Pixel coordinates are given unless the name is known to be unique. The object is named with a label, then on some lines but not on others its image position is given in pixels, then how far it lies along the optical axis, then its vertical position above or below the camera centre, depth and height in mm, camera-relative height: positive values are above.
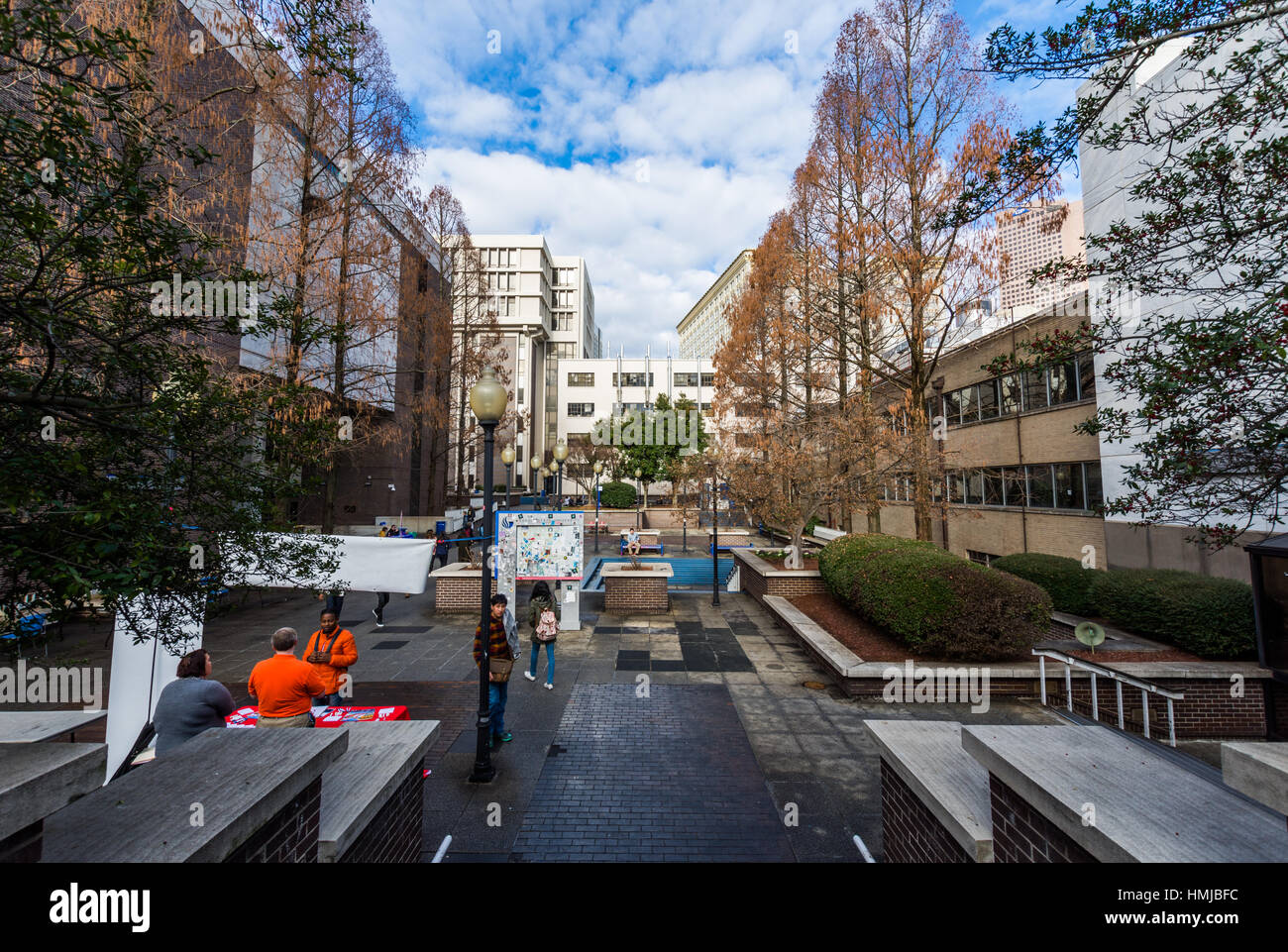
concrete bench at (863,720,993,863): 3059 -1906
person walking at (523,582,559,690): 8914 -2190
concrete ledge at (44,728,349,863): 1895 -1239
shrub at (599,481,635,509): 48125 +724
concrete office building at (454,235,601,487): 60406 +21823
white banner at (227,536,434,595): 11258 -1218
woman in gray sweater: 4535 -1728
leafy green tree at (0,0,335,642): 2578 +794
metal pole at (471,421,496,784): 5895 -2321
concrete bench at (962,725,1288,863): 2107 -1420
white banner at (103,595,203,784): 5684 -2000
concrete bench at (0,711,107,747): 2672 -1145
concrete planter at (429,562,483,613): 14484 -2359
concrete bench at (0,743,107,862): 1684 -937
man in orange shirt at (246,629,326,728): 5207 -1812
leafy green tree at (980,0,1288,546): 4355 +2336
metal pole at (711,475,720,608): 15516 -2548
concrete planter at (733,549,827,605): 14852 -2348
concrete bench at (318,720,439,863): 3014 -1837
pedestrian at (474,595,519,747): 6820 -1982
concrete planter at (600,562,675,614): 14586 -2504
